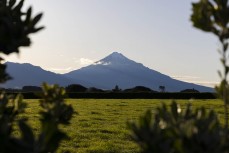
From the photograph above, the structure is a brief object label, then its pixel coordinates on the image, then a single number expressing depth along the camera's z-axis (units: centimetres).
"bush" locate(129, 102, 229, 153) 221
